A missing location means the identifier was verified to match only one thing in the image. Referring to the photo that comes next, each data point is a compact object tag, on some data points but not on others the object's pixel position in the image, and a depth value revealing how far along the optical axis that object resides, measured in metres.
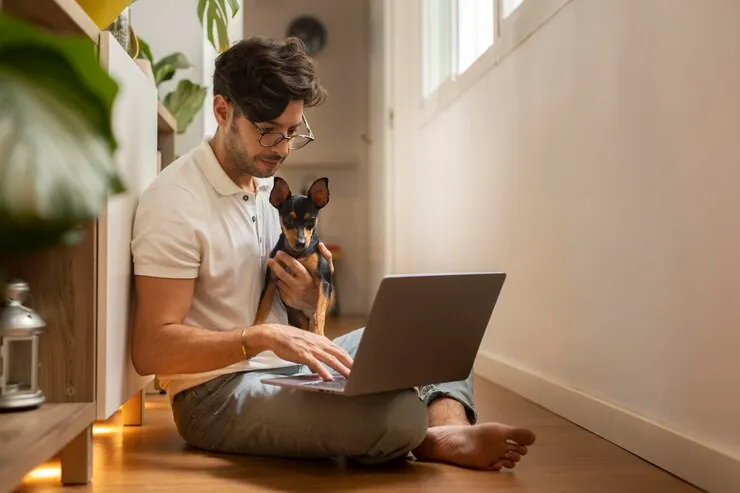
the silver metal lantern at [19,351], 1.29
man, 1.55
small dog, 1.76
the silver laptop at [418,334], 1.41
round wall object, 7.19
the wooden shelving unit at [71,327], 1.41
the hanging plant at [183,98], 2.83
